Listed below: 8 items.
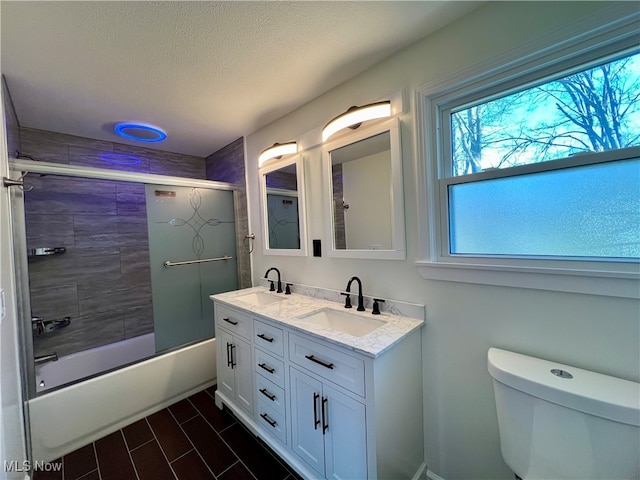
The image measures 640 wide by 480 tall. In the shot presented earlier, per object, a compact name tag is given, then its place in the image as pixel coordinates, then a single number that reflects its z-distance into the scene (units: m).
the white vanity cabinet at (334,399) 1.06
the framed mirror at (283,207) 1.96
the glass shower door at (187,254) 2.26
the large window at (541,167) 0.91
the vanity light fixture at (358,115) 1.37
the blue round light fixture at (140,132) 2.17
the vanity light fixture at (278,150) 1.92
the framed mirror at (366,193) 1.40
